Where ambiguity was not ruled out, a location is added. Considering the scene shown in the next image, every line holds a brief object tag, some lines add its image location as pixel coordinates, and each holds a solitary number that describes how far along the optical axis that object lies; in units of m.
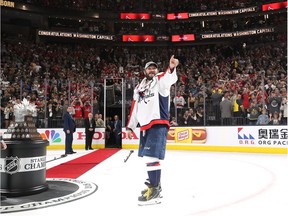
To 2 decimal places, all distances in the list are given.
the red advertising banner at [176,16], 30.55
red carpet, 6.65
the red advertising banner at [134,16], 30.70
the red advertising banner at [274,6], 26.58
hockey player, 4.35
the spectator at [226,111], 11.82
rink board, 10.81
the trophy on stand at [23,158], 4.61
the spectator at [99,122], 13.54
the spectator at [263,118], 11.12
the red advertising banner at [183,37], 30.44
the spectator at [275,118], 10.95
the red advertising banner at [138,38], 30.64
